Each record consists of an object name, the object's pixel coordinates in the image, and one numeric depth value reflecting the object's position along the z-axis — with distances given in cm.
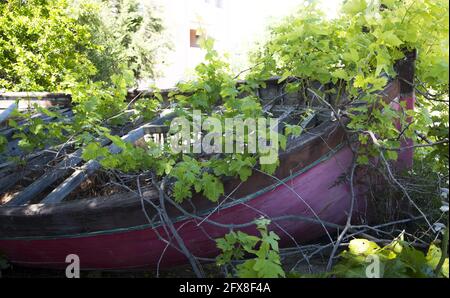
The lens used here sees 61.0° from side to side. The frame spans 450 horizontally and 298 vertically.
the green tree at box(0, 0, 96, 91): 837
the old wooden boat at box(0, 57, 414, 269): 263
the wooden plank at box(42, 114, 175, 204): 288
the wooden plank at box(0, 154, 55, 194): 332
